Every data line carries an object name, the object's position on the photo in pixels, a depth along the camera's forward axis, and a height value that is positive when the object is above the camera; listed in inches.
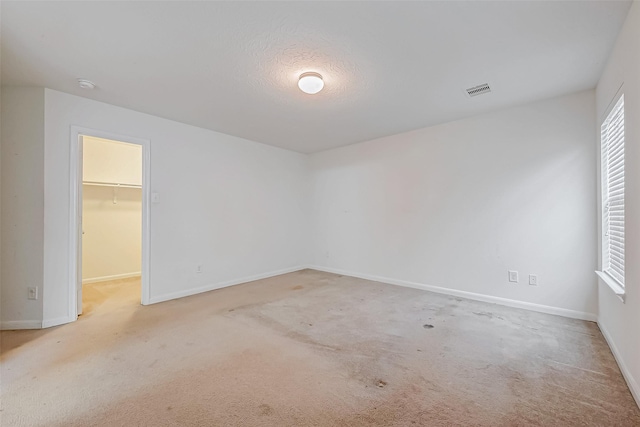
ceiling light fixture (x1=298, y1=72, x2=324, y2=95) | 96.7 +46.4
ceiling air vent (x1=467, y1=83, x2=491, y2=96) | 110.3 +51.2
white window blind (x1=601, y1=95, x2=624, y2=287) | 86.1 +7.8
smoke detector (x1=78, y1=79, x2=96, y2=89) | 103.9 +48.8
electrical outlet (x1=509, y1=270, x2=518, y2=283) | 132.0 -29.8
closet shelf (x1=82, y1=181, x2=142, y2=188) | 174.4 +17.6
